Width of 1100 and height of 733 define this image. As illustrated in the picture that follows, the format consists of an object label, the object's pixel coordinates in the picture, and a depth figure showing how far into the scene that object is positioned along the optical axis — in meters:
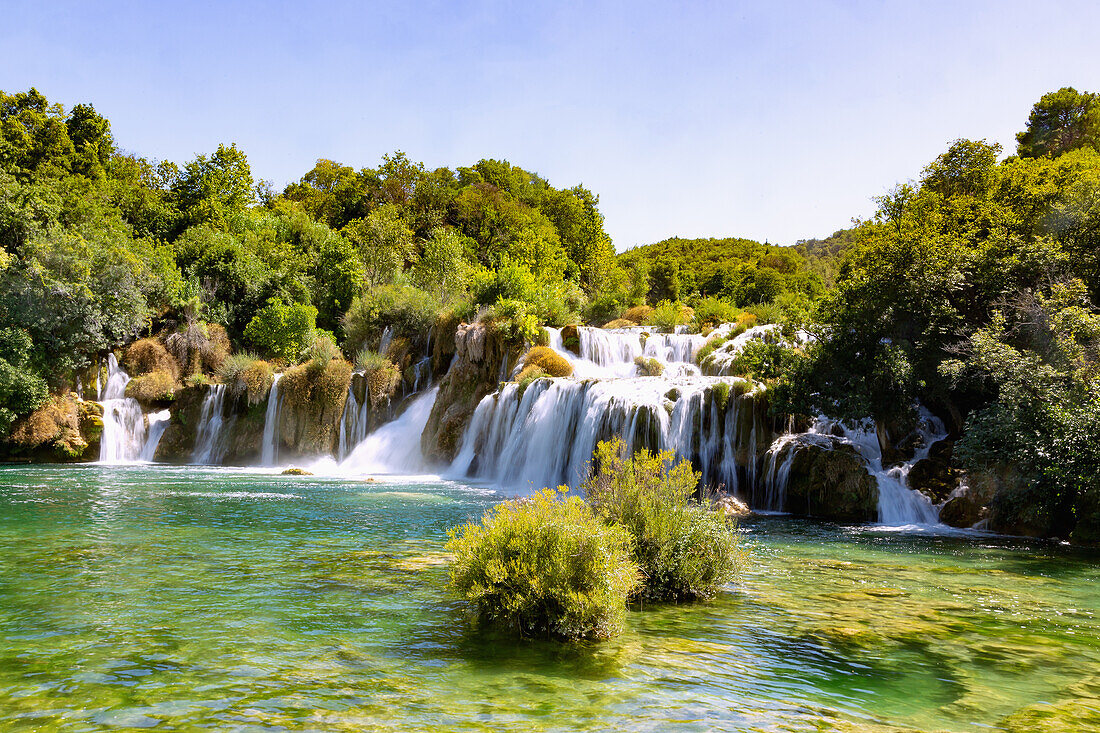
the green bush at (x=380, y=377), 30.56
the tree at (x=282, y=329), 34.25
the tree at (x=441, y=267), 38.06
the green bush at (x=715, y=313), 34.84
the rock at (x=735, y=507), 16.88
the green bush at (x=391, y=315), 33.47
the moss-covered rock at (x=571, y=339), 28.84
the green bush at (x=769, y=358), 18.80
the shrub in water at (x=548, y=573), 6.79
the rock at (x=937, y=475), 16.53
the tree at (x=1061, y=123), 39.84
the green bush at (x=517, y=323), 27.73
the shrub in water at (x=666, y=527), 8.46
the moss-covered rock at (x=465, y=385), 27.08
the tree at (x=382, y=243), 40.78
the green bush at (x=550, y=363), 26.16
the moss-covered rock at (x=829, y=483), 16.77
